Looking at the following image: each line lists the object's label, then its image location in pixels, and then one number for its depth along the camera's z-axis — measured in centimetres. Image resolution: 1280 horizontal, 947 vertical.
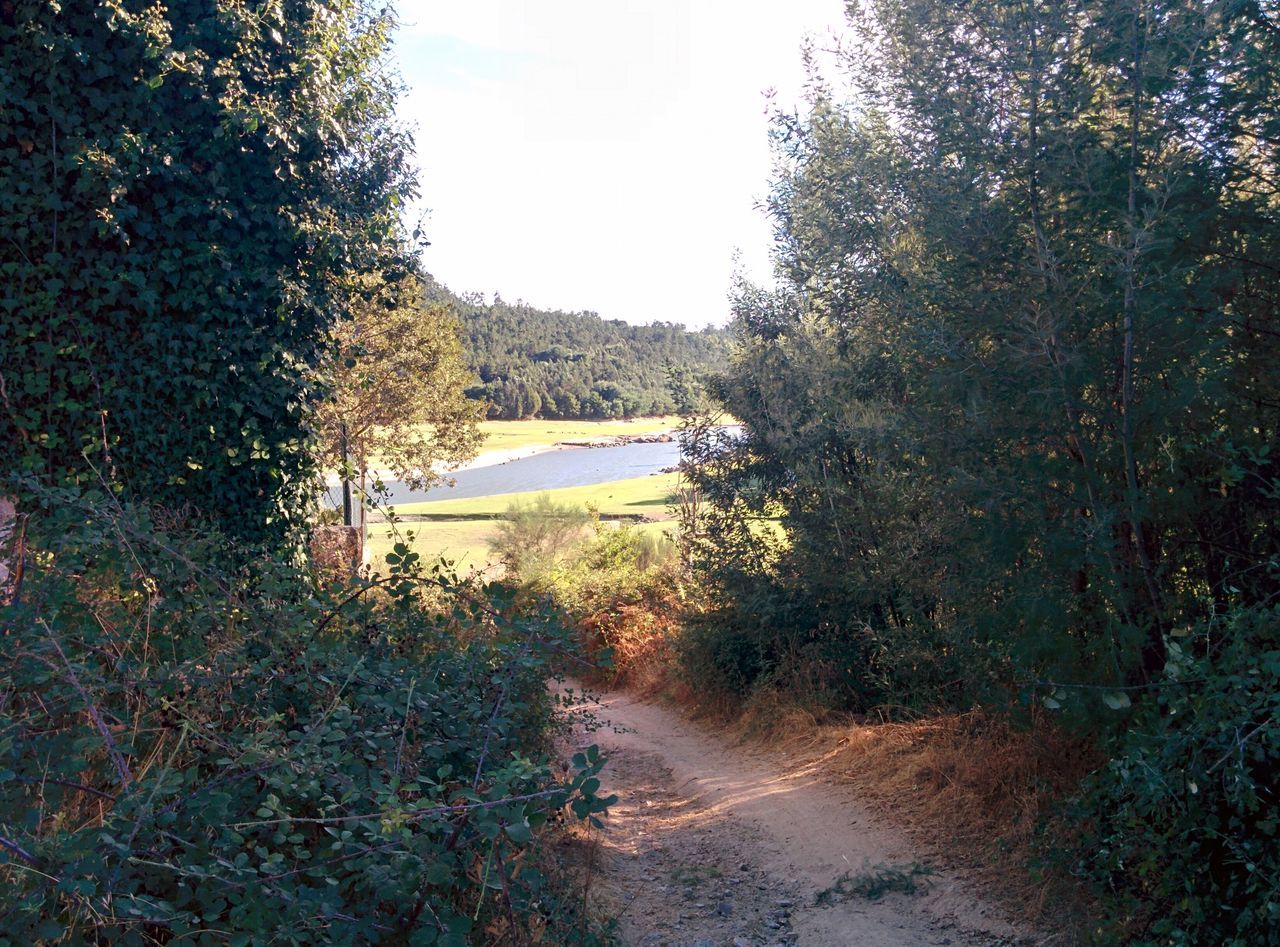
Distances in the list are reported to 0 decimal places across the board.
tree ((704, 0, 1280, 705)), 463
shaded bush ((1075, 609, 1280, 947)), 365
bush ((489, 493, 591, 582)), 2037
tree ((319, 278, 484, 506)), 1719
